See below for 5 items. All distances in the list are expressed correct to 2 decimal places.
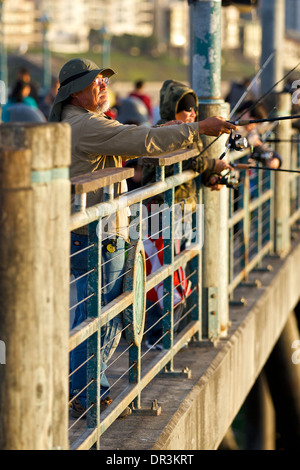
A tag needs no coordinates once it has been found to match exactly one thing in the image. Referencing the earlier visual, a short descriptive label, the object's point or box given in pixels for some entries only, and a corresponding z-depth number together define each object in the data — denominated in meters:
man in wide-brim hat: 8.52
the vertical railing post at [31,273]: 5.67
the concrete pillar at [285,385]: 17.91
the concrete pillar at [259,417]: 17.61
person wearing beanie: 11.17
